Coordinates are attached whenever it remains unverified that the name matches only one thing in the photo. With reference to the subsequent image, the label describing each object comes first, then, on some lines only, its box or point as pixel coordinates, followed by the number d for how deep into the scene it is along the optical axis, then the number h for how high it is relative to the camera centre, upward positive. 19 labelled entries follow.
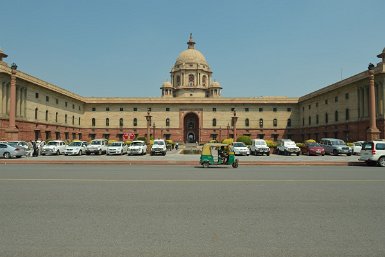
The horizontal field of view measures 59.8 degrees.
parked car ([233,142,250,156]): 31.36 -1.01
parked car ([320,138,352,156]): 31.05 -0.74
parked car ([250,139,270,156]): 32.25 -0.77
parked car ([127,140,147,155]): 31.88 -0.82
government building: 44.59 +5.12
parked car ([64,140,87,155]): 31.45 -0.81
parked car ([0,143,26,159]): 25.20 -0.85
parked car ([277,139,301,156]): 32.33 -0.86
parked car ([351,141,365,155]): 32.09 -0.86
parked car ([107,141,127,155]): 32.25 -0.82
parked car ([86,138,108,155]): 32.81 -0.74
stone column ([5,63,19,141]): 33.28 +2.08
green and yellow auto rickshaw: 17.98 -0.95
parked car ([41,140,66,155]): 31.75 -0.80
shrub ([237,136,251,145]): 45.31 -0.10
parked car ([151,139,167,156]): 31.68 -0.91
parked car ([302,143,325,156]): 31.69 -0.94
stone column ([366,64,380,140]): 28.58 +1.76
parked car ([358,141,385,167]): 19.03 -0.79
